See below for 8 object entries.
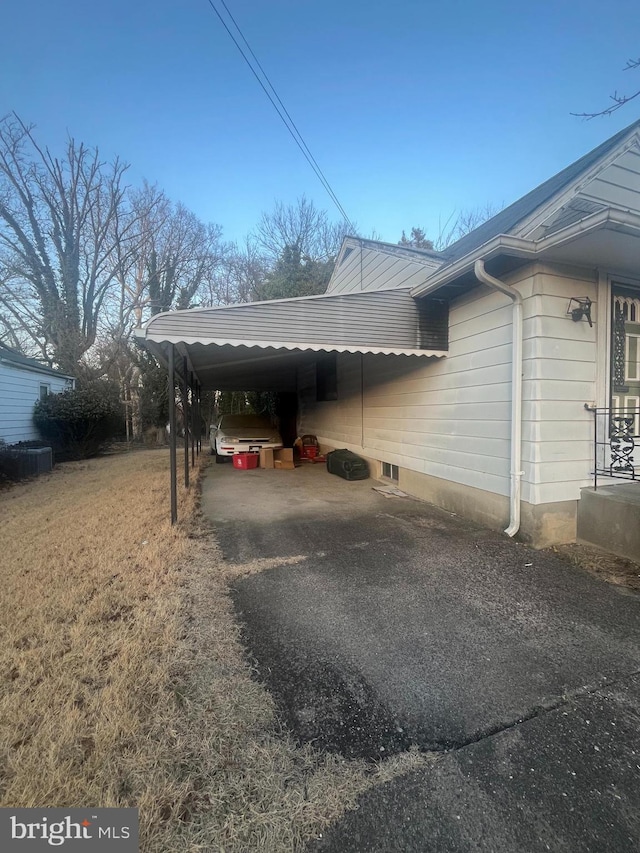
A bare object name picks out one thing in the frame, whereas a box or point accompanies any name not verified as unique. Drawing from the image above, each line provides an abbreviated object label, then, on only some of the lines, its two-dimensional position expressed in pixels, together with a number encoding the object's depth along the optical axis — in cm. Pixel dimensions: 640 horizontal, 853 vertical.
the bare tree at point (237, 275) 2128
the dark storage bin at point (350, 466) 812
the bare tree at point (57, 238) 1716
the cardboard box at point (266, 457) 980
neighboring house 1116
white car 984
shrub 1273
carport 437
